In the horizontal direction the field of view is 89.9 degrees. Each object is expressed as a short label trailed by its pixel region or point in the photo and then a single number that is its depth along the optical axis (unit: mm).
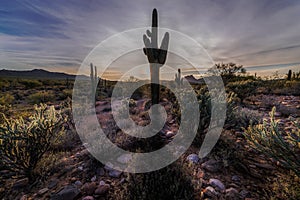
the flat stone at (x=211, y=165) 2935
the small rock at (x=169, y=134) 4421
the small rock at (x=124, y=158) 3264
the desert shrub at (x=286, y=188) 1993
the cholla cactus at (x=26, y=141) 2621
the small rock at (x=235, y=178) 2658
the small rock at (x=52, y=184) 2650
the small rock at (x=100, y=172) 2952
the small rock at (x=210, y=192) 2334
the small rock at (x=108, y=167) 3064
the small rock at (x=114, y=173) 2900
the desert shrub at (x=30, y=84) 26236
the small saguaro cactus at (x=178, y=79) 14220
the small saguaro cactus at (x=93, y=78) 15033
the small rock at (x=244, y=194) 2302
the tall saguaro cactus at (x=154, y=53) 4773
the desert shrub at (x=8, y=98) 11672
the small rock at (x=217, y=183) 2501
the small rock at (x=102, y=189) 2482
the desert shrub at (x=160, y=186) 2074
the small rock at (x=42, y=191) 2500
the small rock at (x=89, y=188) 2502
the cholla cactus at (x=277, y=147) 2080
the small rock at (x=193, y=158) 3202
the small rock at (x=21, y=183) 2716
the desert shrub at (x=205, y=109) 3963
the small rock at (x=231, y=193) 2295
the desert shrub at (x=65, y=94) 16541
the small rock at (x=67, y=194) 2336
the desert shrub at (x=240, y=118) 4520
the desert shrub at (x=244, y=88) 9484
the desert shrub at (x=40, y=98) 13902
